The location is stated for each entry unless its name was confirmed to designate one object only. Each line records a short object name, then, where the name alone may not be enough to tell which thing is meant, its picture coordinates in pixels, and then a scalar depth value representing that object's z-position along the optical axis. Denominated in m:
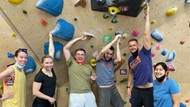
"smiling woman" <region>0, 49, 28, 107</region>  2.55
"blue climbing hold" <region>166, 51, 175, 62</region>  3.12
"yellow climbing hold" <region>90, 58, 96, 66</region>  3.12
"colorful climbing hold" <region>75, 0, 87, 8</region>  2.69
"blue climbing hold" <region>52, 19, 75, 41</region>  2.79
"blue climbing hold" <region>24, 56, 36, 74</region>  2.90
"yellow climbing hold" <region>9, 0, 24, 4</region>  2.58
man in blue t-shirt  2.69
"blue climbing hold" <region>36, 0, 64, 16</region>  2.63
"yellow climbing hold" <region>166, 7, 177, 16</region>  2.85
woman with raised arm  2.63
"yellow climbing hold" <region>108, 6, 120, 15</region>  2.70
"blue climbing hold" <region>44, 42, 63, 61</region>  2.91
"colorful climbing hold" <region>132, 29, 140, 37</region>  2.96
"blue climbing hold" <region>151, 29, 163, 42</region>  2.97
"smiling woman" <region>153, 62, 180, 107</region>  2.47
